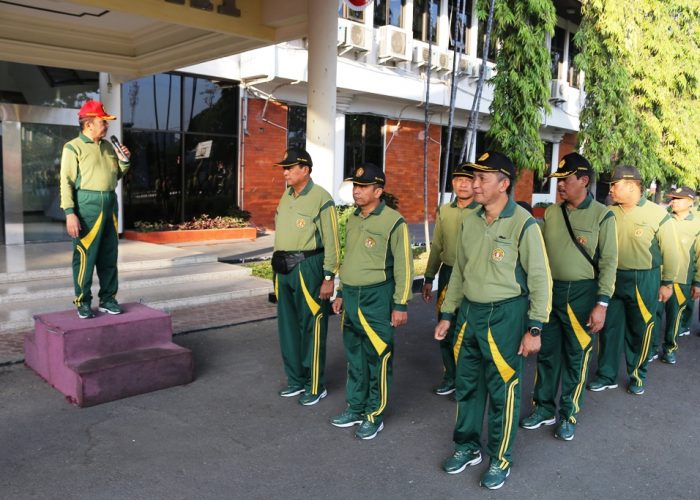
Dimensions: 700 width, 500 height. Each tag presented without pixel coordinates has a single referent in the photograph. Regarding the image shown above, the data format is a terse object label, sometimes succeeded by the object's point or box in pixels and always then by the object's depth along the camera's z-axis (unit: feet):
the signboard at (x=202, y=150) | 44.98
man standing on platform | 16.47
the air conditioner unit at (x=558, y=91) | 70.33
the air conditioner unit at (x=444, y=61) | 56.39
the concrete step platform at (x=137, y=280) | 24.22
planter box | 38.78
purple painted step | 15.33
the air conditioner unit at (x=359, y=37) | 48.75
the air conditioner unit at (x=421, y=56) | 54.75
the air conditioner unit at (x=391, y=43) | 51.97
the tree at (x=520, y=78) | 34.94
